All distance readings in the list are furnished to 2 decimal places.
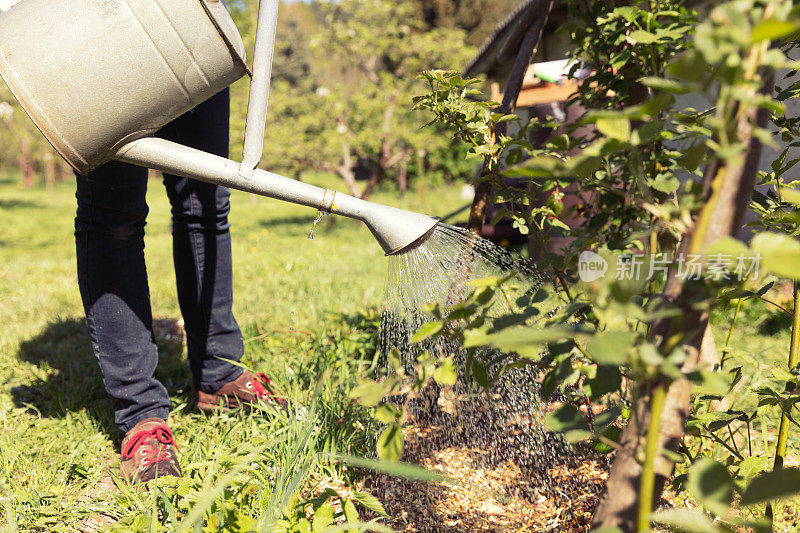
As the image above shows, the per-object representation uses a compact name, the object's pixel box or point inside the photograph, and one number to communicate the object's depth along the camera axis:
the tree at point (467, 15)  17.48
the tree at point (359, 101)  7.88
